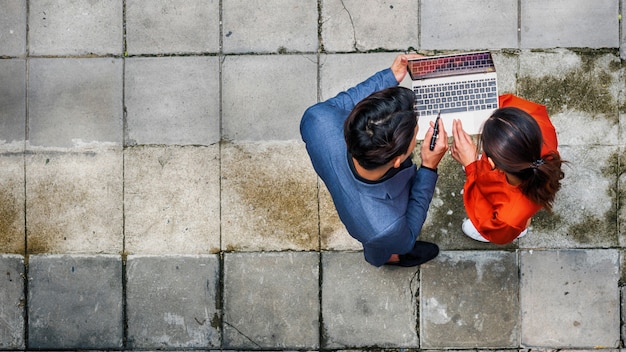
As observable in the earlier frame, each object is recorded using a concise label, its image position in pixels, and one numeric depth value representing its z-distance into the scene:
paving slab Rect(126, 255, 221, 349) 4.38
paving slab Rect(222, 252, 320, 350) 4.35
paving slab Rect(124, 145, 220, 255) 4.40
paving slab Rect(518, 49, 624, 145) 4.31
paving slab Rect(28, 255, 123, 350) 4.41
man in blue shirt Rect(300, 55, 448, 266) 2.55
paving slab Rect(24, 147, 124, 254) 4.43
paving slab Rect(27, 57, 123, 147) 4.44
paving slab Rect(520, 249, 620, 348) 4.28
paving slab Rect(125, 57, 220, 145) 4.42
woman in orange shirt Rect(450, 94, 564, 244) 2.78
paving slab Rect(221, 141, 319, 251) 4.37
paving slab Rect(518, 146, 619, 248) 4.30
